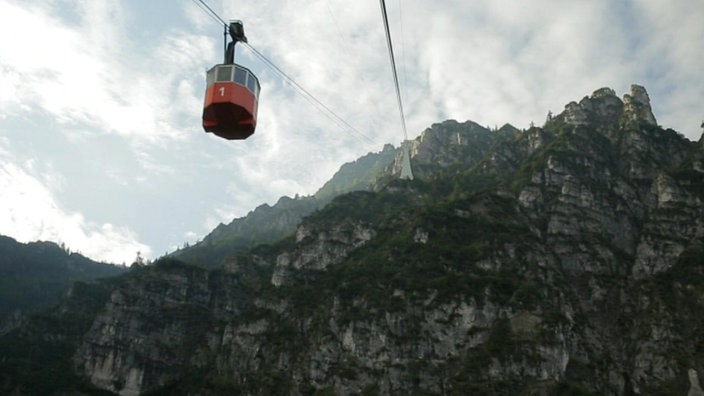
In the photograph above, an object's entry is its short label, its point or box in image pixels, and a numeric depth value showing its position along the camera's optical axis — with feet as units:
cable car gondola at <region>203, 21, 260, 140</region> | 81.82
